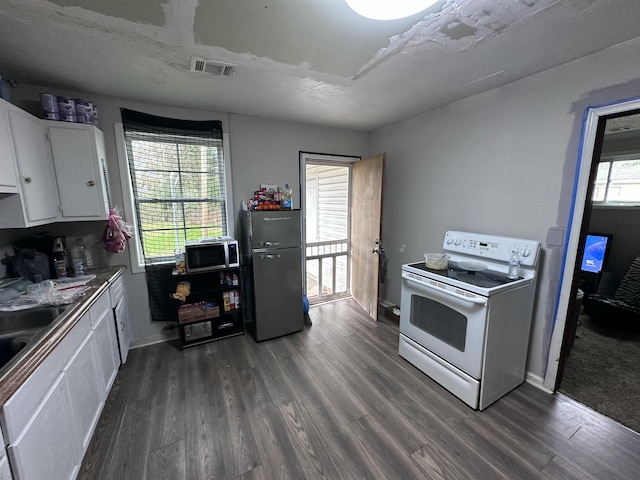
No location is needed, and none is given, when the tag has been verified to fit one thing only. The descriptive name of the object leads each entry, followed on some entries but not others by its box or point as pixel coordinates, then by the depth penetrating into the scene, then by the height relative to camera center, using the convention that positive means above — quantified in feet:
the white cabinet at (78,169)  6.43 +0.83
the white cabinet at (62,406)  3.06 -3.11
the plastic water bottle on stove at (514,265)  6.46 -1.73
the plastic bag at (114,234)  7.41 -0.95
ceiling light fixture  3.40 +2.60
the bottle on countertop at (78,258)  6.94 -1.62
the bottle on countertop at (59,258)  6.63 -1.49
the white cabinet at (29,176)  5.21 +0.58
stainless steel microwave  8.02 -1.75
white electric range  5.80 -2.97
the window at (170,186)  8.07 +0.50
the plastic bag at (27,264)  6.02 -1.49
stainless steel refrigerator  8.64 -2.46
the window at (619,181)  10.70 +0.66
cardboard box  8.38 -3.73
